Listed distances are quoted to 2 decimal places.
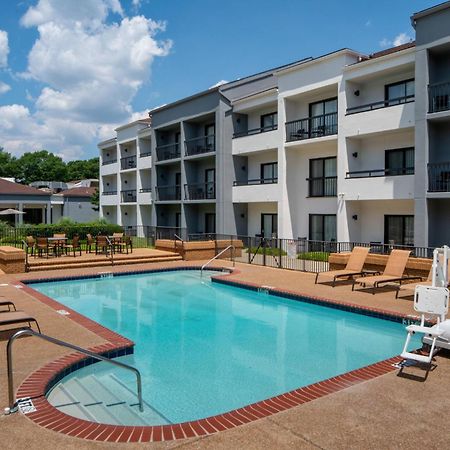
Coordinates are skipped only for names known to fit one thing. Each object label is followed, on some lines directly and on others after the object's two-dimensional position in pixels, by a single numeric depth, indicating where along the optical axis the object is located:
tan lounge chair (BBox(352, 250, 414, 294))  13.16
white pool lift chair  7.07
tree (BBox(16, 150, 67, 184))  88.38
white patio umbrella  34.72
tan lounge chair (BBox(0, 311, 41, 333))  8.09
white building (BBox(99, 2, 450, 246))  18.22
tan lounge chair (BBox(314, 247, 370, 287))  14.25
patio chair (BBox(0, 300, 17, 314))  9.59
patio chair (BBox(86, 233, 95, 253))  22.97
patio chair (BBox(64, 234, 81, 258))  21.66
